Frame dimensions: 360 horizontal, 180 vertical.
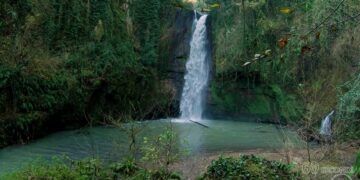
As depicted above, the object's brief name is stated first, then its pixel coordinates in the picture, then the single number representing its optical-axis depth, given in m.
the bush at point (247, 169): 7.88
